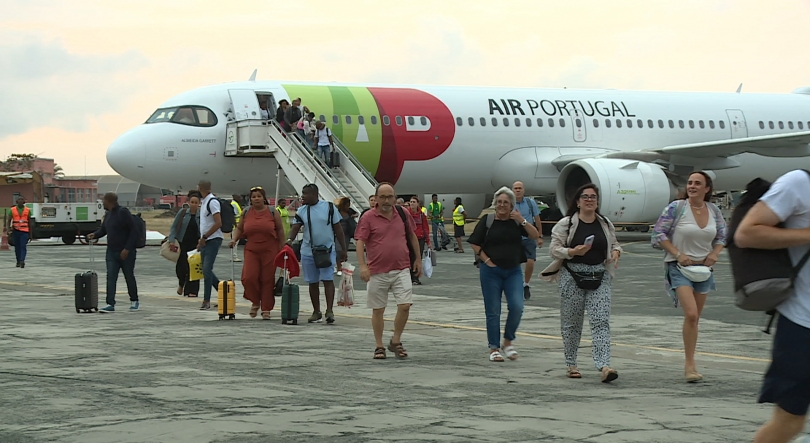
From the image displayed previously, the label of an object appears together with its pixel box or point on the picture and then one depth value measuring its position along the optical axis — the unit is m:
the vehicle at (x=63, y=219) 36.41
